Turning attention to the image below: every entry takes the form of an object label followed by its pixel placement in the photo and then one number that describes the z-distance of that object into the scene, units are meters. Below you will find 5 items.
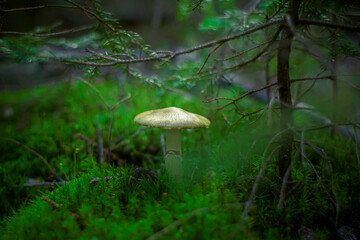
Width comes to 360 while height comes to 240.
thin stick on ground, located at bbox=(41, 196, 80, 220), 0.37
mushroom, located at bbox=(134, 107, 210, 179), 0.39
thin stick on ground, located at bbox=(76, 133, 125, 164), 0.54
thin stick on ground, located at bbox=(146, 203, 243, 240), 0.33
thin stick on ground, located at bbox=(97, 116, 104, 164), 0.50
